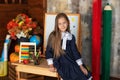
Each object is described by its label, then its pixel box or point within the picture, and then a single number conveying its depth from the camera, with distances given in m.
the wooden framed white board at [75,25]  2.30
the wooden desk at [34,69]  1.92
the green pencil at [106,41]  2.28
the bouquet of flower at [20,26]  2.34
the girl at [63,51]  1.87
